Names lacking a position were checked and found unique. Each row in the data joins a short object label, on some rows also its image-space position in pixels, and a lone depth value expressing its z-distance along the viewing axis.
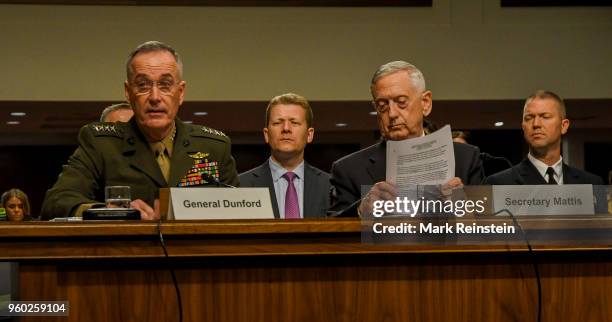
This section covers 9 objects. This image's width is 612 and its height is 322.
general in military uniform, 5.52
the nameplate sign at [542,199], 4.10
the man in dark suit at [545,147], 7.49
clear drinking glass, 4.44
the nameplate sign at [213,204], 4.05
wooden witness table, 3.88
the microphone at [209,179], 4.48
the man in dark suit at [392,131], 5.89
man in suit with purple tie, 7.62
